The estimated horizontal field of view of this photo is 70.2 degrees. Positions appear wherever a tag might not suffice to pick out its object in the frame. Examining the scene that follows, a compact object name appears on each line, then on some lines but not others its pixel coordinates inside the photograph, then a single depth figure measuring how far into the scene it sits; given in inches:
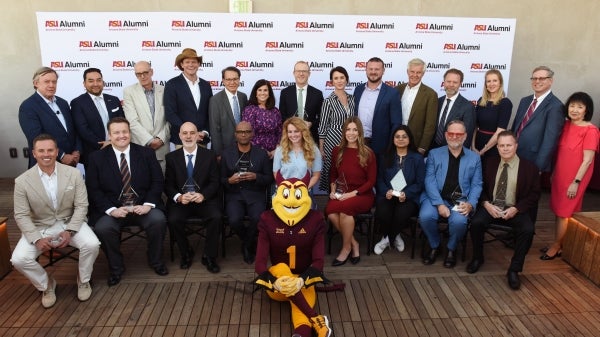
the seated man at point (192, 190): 155.6
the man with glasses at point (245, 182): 160.7
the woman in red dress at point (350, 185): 160.9
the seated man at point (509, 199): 148.3
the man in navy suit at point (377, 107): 180.4
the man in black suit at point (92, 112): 172.1
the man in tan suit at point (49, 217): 132.4
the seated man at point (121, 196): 147.8
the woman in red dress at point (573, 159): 156.6
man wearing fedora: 178.9
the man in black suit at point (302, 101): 190.4
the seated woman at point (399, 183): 163.2
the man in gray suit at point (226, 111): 180.1
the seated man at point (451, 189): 156.6
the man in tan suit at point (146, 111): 177.5
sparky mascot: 125.1
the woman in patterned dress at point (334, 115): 180.7
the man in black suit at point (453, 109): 175.2
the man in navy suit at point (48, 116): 160.7
